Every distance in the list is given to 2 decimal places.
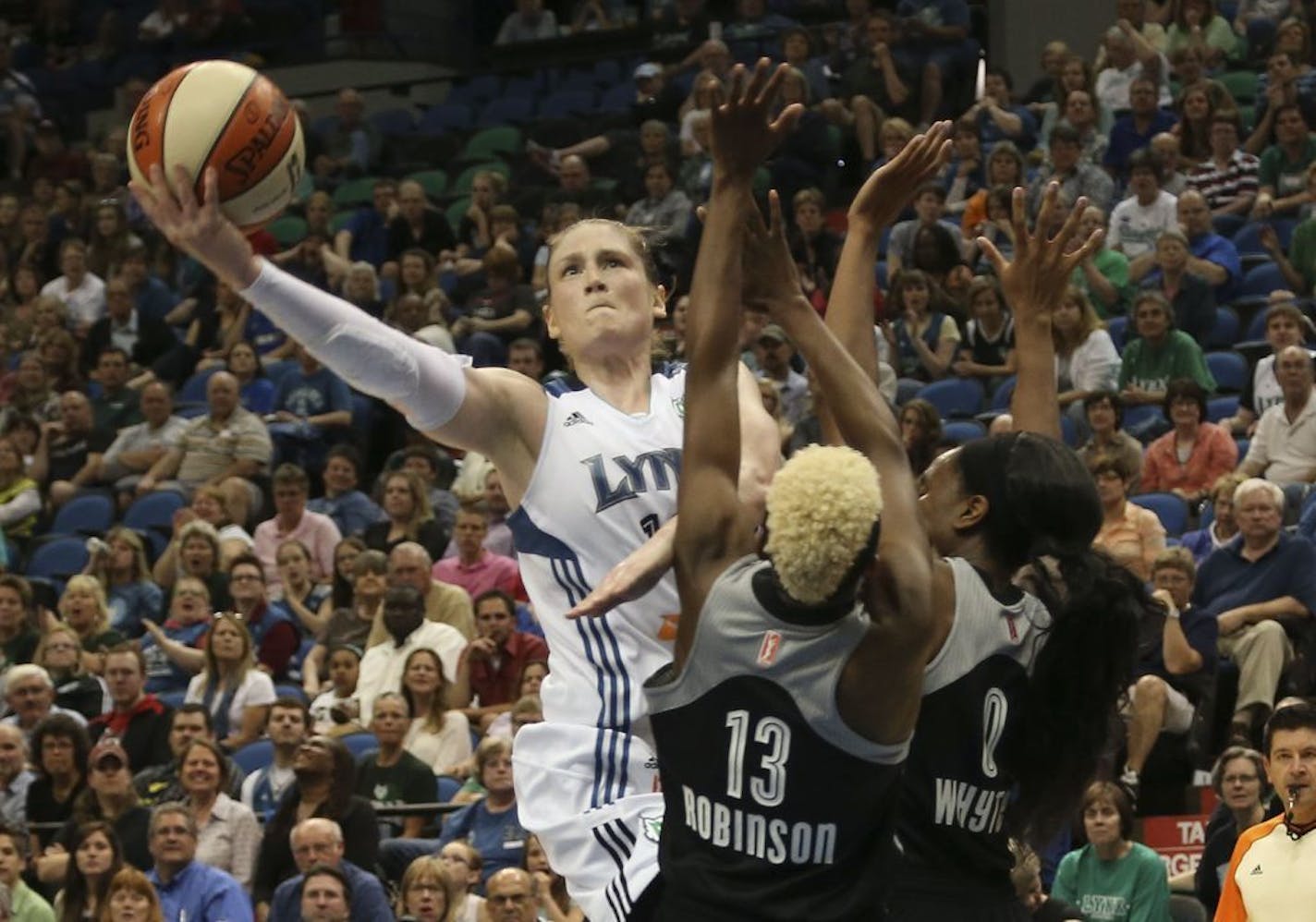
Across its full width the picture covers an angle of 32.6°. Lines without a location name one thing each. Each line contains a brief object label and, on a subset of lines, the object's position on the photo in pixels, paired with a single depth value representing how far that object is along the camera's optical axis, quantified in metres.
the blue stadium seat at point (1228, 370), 12.40
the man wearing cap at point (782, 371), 12.55
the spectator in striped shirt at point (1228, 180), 13.68
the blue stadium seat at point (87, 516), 14.73
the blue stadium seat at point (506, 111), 19.33
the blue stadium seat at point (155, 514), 14.20
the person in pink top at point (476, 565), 11.98
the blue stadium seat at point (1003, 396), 12.46
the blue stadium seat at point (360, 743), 10.75
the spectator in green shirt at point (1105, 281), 13.08
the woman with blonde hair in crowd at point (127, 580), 13.06
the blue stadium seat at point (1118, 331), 12.66
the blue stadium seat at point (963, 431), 11.71
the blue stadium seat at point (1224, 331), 12.80
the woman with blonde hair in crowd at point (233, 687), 11.18
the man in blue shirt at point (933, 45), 16.08
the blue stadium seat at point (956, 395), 12.66
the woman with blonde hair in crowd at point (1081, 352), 12.09
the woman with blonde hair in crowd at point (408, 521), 12.66
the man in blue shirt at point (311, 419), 14.36
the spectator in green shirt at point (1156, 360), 12.02
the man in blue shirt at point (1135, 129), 14.20
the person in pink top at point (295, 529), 13.04
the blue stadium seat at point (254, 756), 10.95
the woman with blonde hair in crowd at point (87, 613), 12.36
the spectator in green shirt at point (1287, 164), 13.49
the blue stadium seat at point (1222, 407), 12.09
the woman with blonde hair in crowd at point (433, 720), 10.62
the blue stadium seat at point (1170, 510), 11.04
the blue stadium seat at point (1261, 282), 13.08
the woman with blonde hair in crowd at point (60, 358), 16.08
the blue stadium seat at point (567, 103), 18.86
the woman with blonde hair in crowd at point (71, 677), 11.79
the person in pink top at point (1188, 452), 11.24
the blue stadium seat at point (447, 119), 19.41
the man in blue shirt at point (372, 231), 16.67
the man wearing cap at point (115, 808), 9.91
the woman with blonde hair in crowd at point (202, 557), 12.60
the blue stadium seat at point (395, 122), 19.59
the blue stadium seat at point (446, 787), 10.33
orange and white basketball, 4.38
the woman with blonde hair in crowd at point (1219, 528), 10.35
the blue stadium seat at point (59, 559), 14.15
